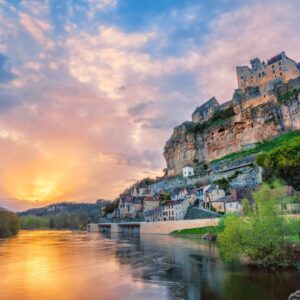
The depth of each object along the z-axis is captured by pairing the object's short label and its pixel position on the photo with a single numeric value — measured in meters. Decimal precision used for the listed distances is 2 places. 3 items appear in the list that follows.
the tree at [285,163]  60.91
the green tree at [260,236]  24.41
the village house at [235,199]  61.74
